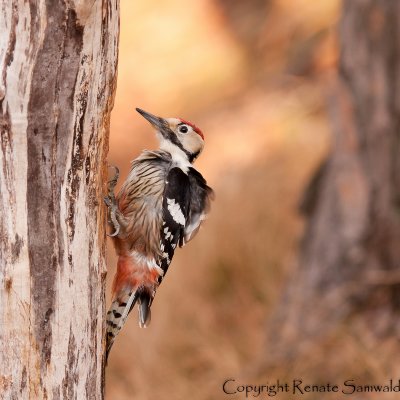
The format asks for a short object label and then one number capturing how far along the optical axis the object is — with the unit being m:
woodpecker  6.73
